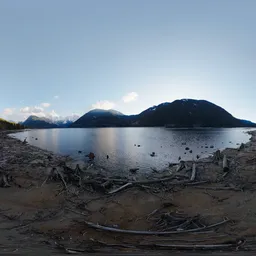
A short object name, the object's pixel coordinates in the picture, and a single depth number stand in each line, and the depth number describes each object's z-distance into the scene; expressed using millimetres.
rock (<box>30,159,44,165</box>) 25753
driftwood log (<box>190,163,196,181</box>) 18811
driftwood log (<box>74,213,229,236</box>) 8812
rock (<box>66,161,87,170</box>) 29375
